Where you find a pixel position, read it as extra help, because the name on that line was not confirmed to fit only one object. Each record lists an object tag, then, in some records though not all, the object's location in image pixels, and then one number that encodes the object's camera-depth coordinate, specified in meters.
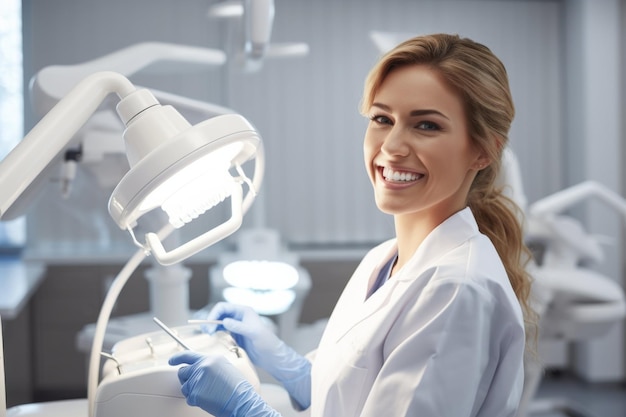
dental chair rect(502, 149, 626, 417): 2.90
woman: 0.98
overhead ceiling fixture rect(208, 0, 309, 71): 1.79
